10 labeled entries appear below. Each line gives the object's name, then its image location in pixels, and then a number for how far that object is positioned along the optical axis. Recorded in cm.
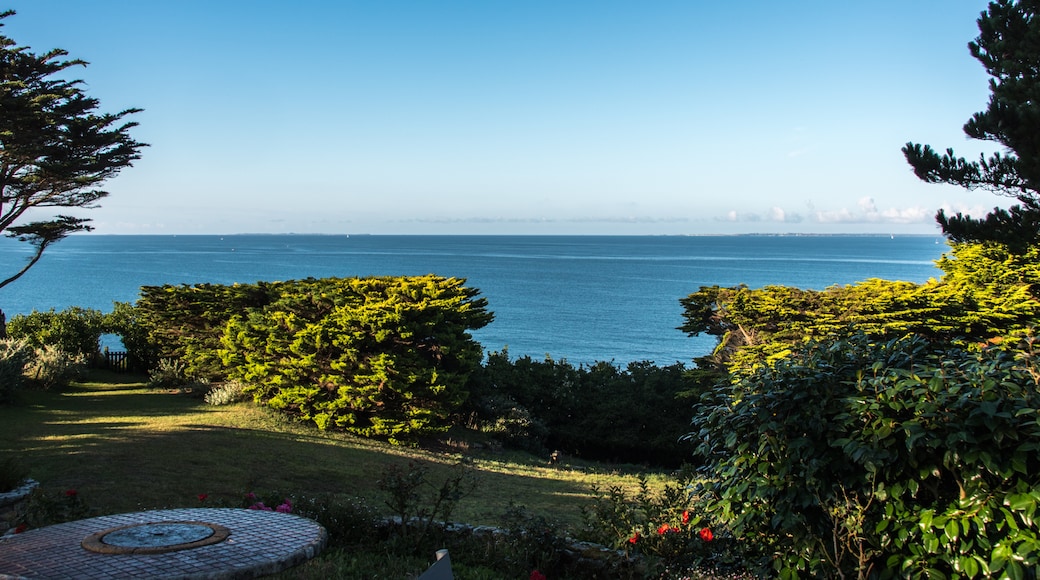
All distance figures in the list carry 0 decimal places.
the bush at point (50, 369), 1667
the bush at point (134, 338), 2098
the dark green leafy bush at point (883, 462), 376
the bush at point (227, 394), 1692
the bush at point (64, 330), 1980
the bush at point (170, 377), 1906
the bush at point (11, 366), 1431
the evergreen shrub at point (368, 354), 1504
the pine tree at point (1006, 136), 924
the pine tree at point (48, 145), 1394
